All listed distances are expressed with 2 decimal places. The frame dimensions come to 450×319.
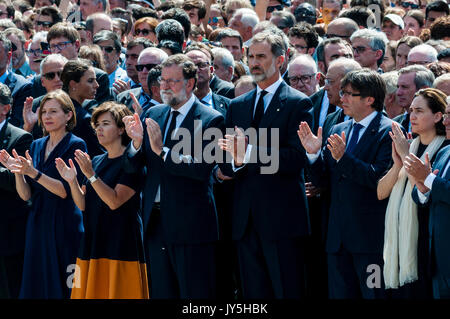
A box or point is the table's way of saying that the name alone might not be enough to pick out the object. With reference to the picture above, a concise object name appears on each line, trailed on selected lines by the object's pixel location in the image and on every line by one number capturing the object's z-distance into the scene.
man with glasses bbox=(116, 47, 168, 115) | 15.32
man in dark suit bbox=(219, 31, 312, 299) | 12.02
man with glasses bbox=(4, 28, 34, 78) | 18.64
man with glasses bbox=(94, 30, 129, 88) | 18.02
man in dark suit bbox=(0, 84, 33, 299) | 13.84
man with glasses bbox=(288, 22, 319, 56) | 18.08
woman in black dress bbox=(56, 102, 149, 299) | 12.57
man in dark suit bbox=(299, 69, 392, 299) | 11.62
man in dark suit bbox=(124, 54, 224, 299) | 12.18
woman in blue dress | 13.17
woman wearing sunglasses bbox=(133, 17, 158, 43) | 20.23
